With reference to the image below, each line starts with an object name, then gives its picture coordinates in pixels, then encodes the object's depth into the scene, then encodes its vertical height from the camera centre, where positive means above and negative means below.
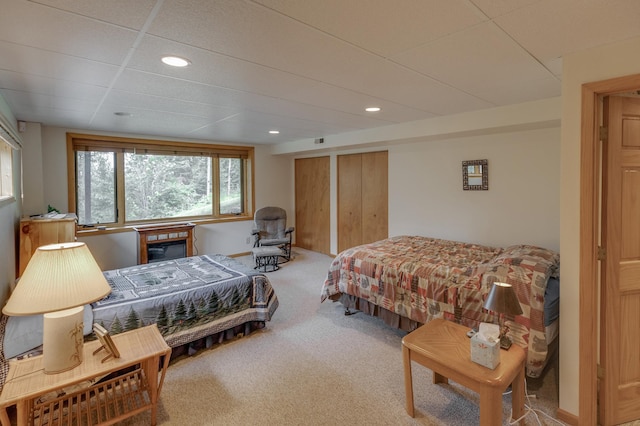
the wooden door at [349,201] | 5.71 +0.09
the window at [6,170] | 2.75 +0.36
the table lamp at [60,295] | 1.50 -0.42
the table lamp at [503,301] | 1.71 -0.53
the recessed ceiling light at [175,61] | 1.95 +0.93
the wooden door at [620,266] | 1.85 -0.38
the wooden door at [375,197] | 5.26 +0.15
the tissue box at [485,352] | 1.68 -0.80
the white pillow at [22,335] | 1.88 -0.78
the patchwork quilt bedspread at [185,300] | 2.47 -0.79
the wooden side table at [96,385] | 1.51 -0.93
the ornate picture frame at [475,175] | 3.98 +0.38
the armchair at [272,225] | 5.98 -0.36
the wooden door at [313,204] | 6.35 +0.05
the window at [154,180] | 4.78 +0.48
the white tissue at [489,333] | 1.71 -0.72
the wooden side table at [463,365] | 1.60 -0.88
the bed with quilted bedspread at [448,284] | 2.17 -0.68
